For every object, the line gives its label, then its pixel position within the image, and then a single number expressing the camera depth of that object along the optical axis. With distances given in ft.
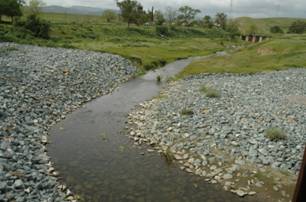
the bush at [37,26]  151.06
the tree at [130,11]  250.09
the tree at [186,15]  357.09
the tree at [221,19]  375.45
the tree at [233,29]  327.49
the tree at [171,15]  358.35
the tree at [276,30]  379.72
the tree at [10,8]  158.20
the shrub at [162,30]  244.69
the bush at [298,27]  322.90
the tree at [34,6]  199.75
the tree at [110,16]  305.01
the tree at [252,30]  345.06
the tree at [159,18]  277.98
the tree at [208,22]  353.48
